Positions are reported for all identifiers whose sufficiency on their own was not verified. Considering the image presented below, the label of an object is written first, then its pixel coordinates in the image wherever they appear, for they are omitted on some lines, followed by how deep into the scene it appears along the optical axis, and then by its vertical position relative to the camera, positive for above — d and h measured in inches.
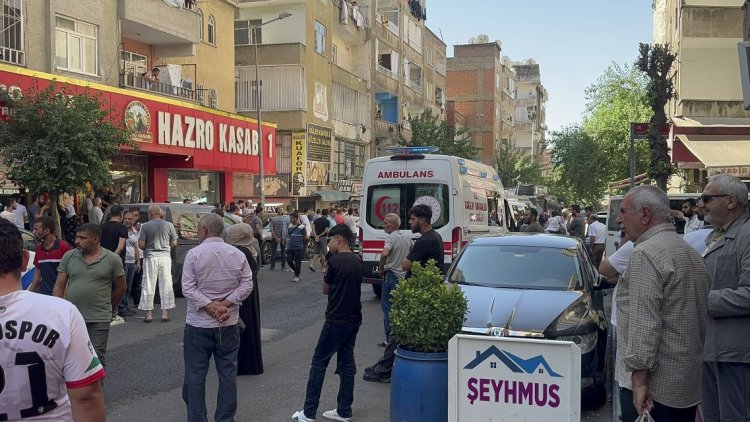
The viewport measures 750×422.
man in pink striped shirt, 211.8 -40.5
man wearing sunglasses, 136.9 -28.2
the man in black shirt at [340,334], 230.2 -49.3
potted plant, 192.9 -44.1
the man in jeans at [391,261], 311.2 -31.9
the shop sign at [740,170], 595.8 +20.2
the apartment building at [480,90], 2829.7 +439.1
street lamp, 1018.3 +75.3
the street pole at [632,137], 491.8 +40.9
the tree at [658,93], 562.6 +83.8
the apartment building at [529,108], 3713.1 +523.4
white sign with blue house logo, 171.0 -48.8
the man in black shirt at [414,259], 291.3 -29.2
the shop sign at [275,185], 1243.8 +13.5
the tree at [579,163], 1485.0 +65.9
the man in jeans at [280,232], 721.6 -43.2
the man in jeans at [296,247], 641.6 -52.5
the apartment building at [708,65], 955.3 +185.9
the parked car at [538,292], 245.8 -40.7
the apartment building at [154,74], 684.7 +140.7
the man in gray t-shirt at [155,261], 421.7 -43.6
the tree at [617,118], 1447.2 +163.6
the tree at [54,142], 558.3 +42.1
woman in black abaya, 268.7 -57.5
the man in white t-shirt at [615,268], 215.5 -24.4
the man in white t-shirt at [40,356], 95.3 -23.7
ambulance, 477.1 -2.7
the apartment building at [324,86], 1273.4 +224.7
